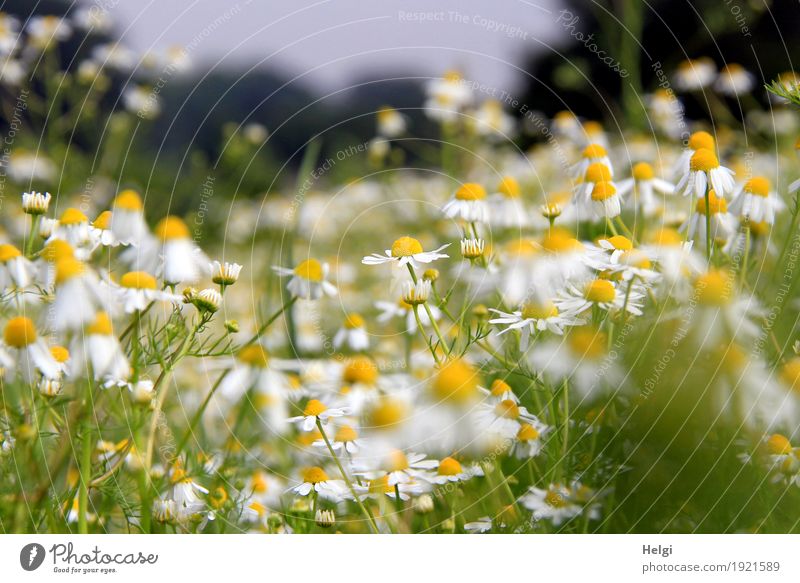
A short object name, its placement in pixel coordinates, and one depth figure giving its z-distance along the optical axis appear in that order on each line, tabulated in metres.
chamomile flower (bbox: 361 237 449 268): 0.55
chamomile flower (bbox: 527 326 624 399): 0.55
